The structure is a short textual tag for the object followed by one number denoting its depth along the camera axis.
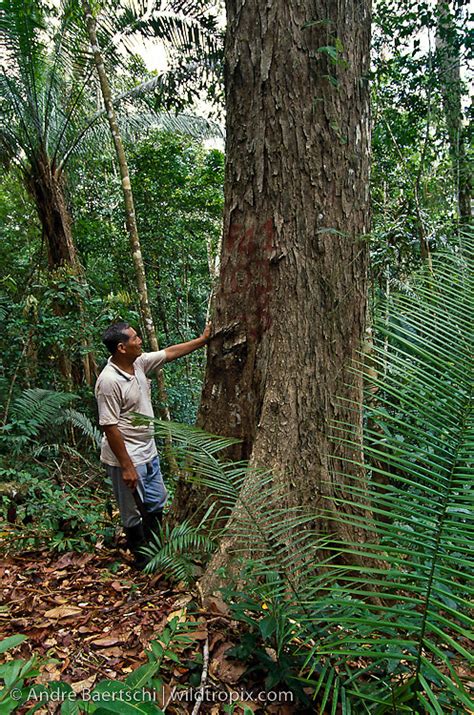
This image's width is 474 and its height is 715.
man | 3.19
